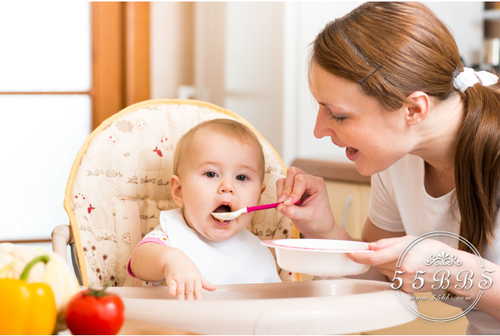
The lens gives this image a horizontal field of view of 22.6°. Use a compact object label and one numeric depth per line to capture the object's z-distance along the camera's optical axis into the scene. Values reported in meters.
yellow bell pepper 1.25
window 2.55
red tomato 1.26
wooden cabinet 2.04
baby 1.59
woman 1.49
